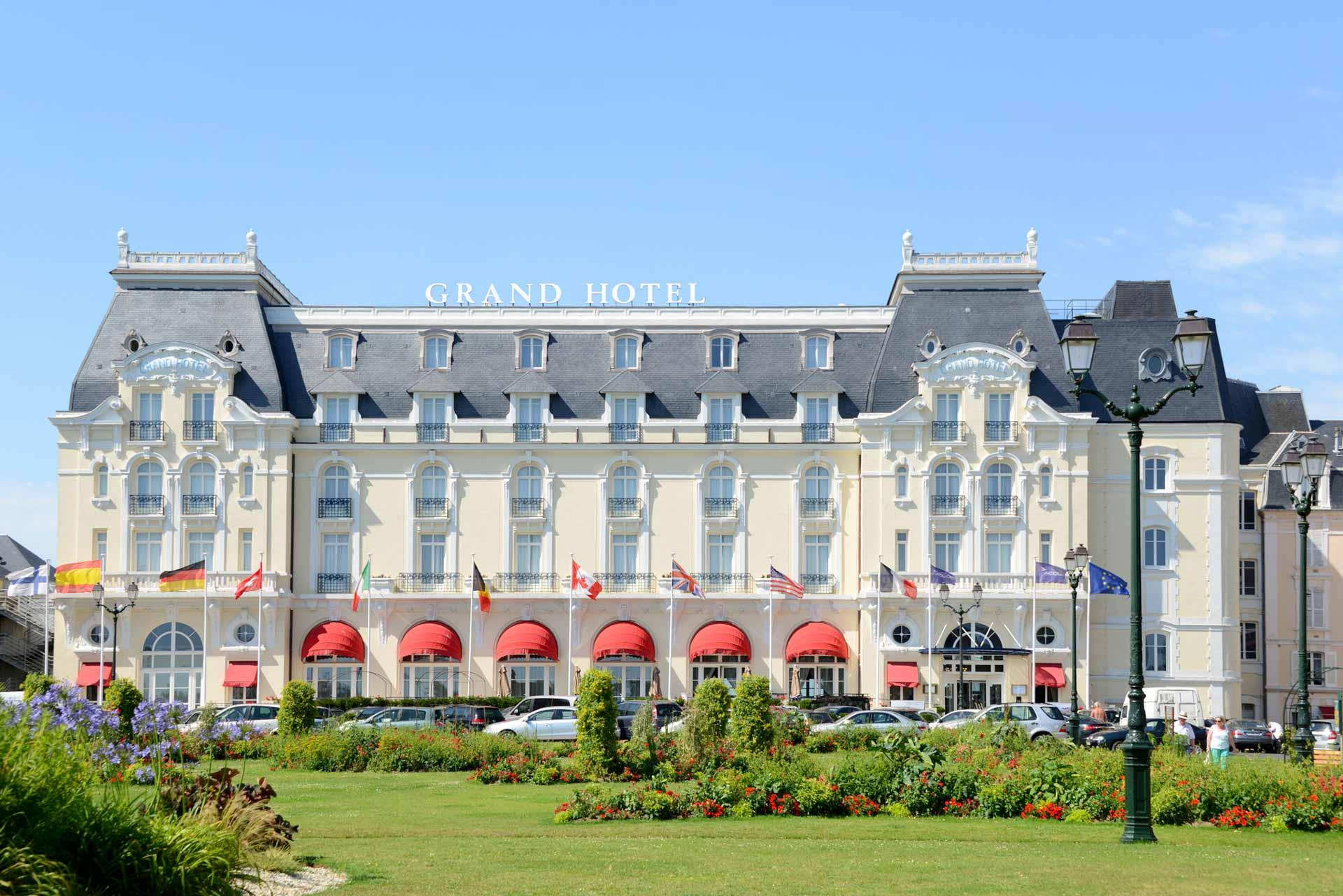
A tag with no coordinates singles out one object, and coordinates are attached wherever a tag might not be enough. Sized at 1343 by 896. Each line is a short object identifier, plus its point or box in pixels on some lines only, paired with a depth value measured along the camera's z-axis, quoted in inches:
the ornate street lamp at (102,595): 2176.7
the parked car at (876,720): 1897.1
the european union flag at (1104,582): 2368.4
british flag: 2518.5
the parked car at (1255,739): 2127.2
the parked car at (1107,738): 1808.4
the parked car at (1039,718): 1869.0
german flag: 2484.0
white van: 2571.4
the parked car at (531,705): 2122.3
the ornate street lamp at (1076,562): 1988.2
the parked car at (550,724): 1902.9
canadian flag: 2496.3
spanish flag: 2464.3
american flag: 2459.4
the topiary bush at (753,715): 1378.0
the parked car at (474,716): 1924.2
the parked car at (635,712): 1798.7
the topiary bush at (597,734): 1350.9
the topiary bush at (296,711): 1692.9
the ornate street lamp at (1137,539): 882.1
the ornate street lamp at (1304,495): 1302.9
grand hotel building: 2564.0
